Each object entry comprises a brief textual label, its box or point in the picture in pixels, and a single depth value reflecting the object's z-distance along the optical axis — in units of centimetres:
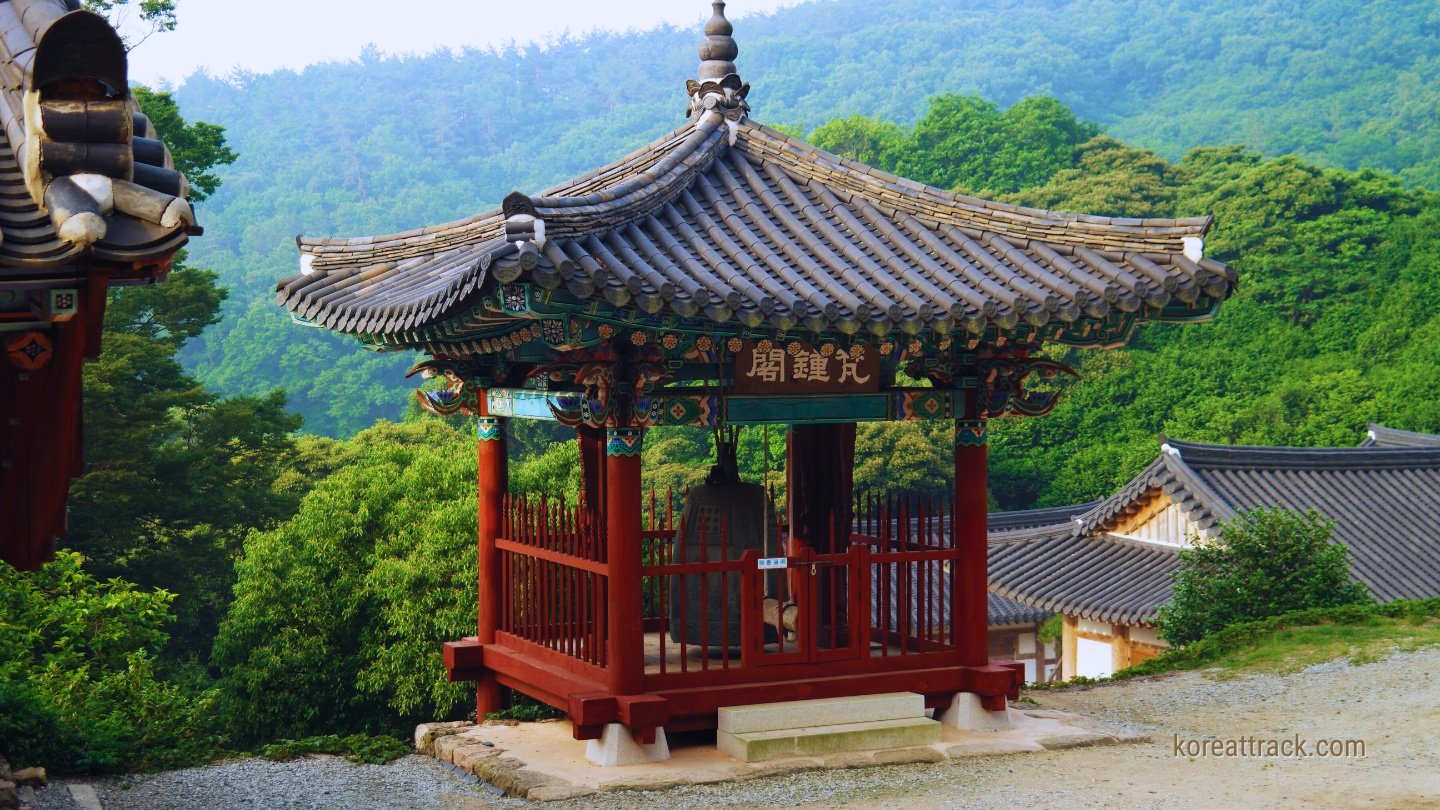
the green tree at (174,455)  2673
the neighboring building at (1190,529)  2206
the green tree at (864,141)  7331
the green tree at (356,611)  1928
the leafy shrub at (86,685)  949
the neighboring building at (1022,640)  2794
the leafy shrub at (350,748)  1000
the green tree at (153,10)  2819
